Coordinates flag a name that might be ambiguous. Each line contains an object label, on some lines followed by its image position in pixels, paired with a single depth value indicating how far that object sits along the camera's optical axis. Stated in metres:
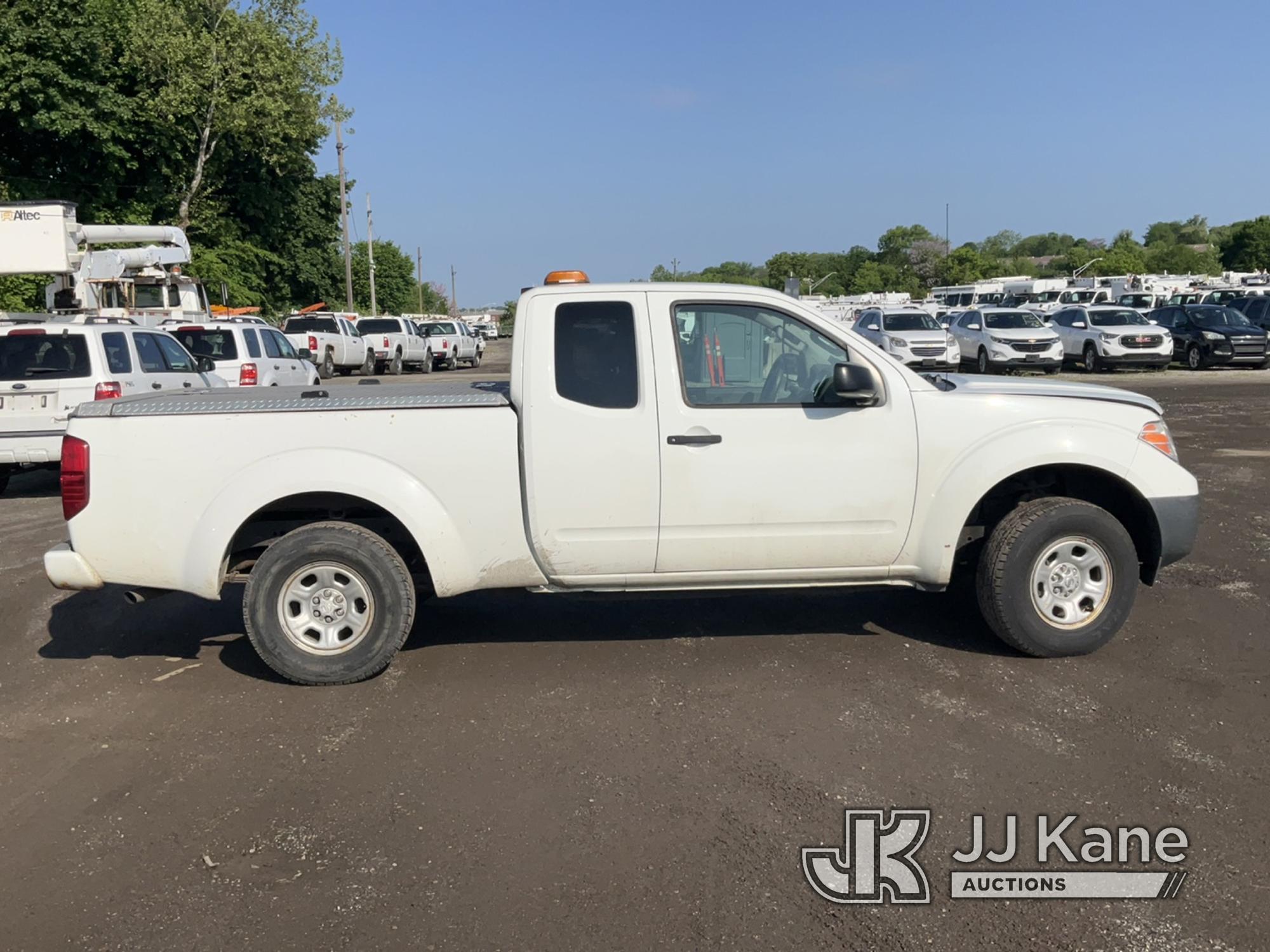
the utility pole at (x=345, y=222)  47.91
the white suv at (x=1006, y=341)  26.92
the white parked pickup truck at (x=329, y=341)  29.61
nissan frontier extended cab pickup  5.27
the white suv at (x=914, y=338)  26.53
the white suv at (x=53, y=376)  10.65
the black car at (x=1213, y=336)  28.14
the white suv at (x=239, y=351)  16.72
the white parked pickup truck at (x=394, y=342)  34.34
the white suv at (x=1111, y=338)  27.20
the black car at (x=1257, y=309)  32.19
